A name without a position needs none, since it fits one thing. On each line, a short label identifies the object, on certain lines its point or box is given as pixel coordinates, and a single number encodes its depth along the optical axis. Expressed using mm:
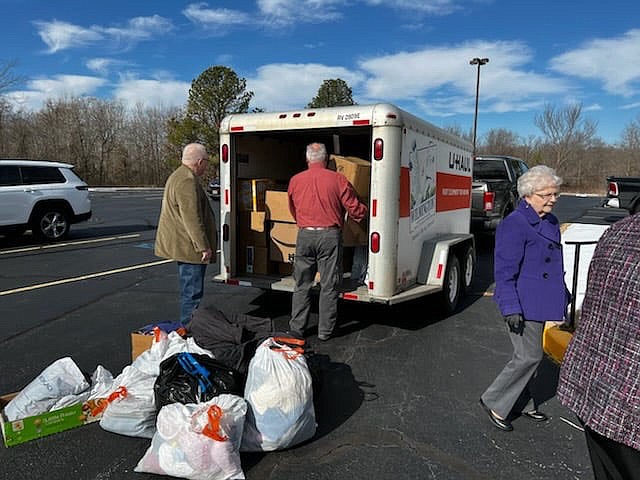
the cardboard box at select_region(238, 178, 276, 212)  5777
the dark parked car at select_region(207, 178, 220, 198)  29469
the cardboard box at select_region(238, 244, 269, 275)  5926
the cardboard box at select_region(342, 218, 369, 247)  5449
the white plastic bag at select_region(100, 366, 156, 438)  3072
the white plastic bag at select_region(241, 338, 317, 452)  2914
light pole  32969
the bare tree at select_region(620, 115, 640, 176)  58875
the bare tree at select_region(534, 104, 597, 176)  58188
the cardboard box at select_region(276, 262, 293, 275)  6133
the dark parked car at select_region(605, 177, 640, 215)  14188
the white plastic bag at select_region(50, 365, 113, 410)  3189
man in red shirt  4750
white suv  10438
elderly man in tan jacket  4461
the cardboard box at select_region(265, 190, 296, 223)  5652
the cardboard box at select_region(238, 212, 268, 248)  5801
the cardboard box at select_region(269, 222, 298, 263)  5738
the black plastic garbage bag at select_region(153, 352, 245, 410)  2893
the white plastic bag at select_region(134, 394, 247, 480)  2576
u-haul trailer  4703
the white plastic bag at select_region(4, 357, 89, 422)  3090
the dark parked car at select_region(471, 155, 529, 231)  10742
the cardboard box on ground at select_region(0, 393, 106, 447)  2980
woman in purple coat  3109
